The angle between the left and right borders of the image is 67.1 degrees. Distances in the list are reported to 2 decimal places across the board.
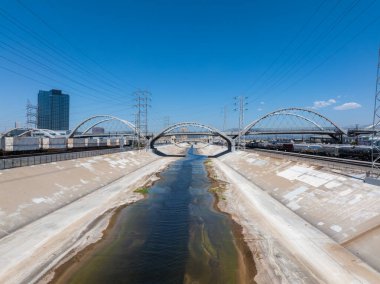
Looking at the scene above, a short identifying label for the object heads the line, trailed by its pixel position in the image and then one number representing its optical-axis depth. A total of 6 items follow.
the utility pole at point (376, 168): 27.62
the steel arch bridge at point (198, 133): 134.12
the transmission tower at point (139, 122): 110.94
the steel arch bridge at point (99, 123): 170.00
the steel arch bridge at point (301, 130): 146.38
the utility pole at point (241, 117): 112.81
